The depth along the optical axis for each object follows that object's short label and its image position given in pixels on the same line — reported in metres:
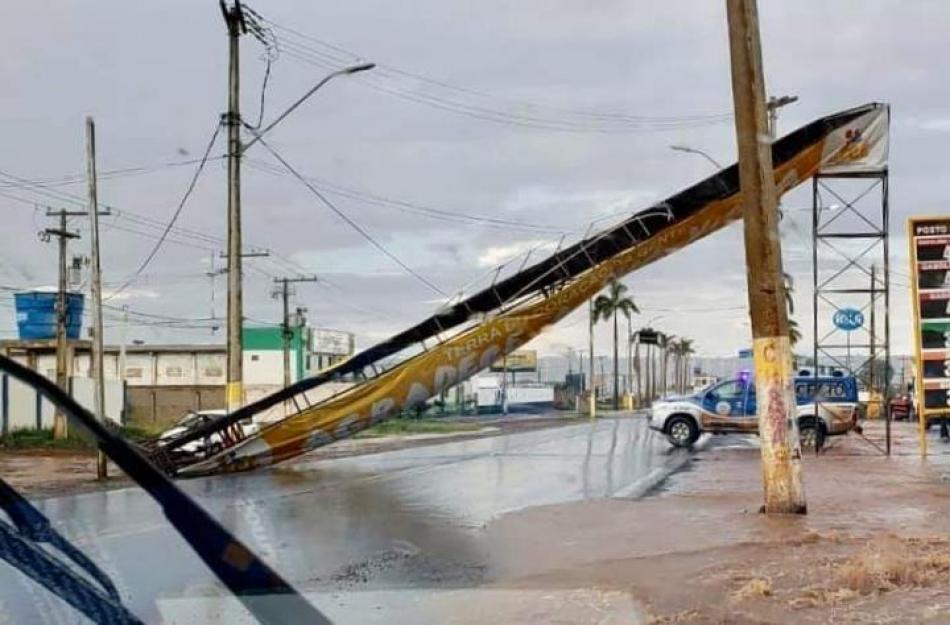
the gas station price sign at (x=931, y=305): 23.25
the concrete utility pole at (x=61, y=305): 38.69
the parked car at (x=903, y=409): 60.41
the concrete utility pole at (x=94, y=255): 23.06
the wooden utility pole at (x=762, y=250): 13.45
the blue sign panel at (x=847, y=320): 29.50
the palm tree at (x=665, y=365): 133.50
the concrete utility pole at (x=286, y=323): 61.12
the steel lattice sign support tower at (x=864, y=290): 24.19
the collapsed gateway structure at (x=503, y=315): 21.05
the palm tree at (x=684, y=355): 152.38
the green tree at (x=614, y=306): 98.38
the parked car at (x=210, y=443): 21.22
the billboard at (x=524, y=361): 113.25
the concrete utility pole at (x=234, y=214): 25.30
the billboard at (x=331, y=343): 91.84
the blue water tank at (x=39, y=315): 44.91
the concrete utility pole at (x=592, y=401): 74.84
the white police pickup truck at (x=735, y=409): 31.08
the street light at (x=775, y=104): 35.97
